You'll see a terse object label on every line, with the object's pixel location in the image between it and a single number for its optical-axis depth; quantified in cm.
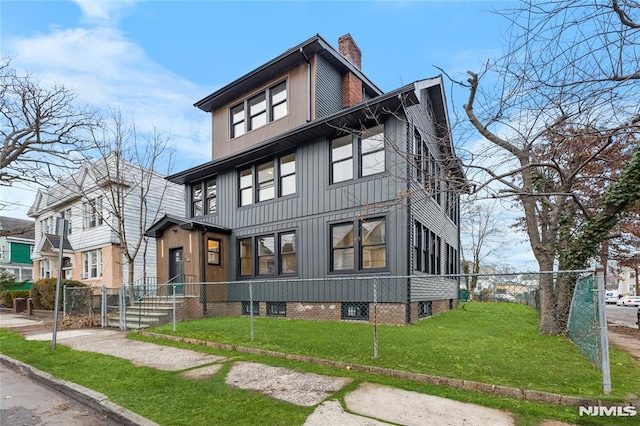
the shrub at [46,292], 1580
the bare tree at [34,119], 1227
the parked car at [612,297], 4722
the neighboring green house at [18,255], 3064
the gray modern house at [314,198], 1055
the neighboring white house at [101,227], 1927
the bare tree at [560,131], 442
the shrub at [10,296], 1995
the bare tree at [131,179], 1498
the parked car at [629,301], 3734
